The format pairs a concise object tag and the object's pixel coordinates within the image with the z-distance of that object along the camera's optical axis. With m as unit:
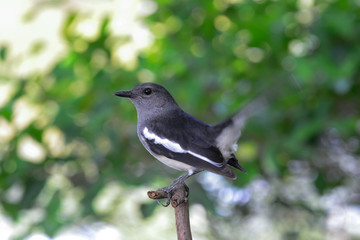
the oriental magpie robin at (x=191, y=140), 3.23
